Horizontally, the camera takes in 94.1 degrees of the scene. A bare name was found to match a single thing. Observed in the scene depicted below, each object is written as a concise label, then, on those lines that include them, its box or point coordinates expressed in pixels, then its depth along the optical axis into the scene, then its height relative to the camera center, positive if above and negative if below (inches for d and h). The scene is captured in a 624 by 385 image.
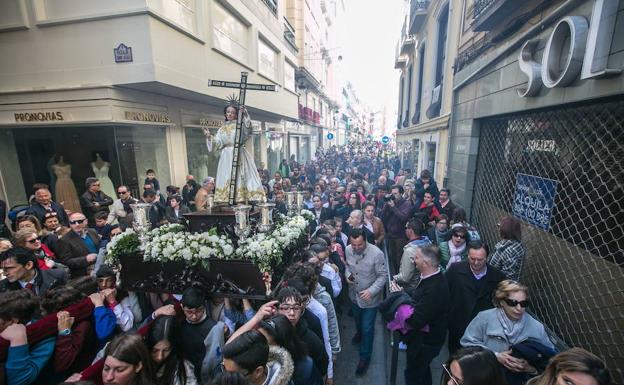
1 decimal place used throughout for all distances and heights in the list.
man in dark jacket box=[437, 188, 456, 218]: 246.8 -55.1
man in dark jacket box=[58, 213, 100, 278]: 160.4 -61.9
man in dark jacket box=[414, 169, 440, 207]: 289.2 -48.2
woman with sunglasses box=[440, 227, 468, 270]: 166.9 -60.8
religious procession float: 125.1 -49.4
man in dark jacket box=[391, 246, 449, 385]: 118.5 -70.1
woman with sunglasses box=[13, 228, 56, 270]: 142.4 -50.0
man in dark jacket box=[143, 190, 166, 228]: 233.3 -55.6
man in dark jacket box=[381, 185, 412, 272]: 240.8 -71.8
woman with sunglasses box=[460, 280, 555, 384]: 98.6 -64.2
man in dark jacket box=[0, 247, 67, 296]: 120.0 -56.8
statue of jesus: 185.3 -16.0
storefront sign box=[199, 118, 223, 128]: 418.7 +27.6
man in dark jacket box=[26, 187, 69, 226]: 197.2 -45.0
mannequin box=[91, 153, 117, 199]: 296.7 -31.1
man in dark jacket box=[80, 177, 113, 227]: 239.6 -48.6
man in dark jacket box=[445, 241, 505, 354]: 128.8 -64.7
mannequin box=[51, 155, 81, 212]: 293.0 -46.0
